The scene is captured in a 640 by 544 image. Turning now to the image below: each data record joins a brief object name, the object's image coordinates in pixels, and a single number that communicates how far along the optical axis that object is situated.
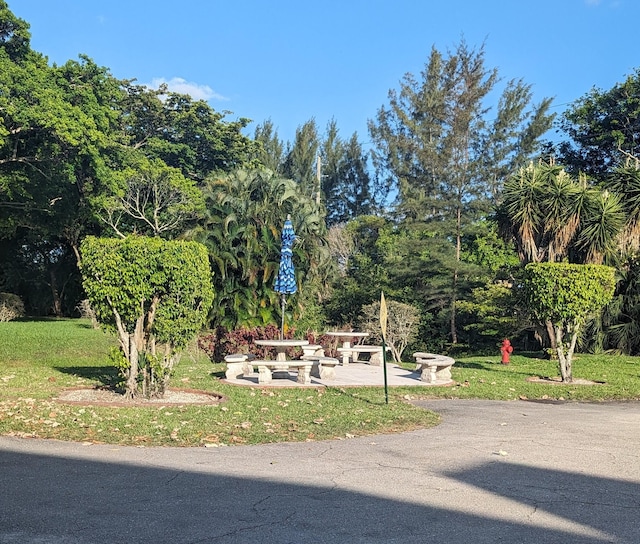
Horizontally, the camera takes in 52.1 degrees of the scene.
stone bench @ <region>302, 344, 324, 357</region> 14.27
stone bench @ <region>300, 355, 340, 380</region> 13.66
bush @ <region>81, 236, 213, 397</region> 9.70
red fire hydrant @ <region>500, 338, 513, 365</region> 19.36
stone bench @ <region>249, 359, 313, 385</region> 12.87
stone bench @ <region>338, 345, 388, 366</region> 17.56
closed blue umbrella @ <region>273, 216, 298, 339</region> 15.97
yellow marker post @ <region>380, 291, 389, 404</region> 10.29
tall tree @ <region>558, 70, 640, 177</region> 30.81
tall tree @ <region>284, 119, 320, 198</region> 46.50
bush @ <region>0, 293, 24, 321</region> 29.42
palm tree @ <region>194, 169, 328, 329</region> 19.91
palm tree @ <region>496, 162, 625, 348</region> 18.92
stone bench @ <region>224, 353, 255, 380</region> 13.45
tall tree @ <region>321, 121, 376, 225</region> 47.31
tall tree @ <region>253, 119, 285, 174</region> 47.03
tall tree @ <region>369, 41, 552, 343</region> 29.22
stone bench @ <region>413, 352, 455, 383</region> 13.76
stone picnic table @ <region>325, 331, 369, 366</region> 17.98
